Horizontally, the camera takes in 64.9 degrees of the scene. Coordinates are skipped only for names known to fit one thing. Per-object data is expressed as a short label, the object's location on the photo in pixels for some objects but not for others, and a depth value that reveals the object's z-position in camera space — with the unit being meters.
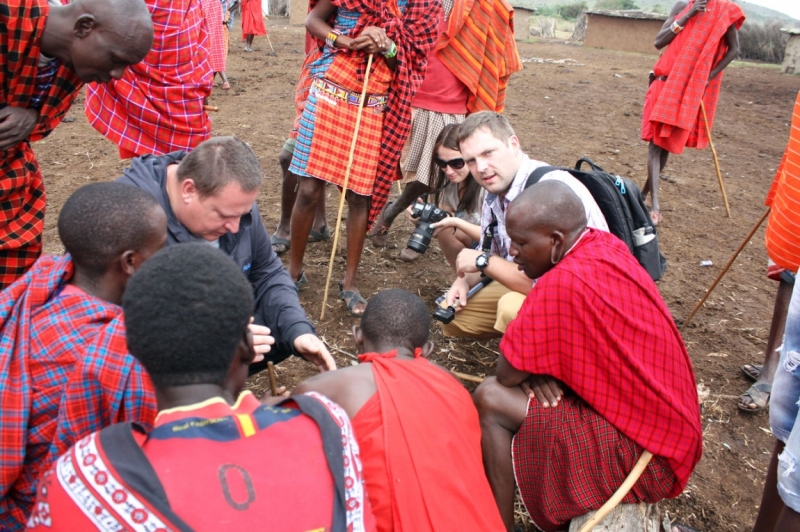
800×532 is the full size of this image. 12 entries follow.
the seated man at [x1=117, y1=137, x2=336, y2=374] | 2.40
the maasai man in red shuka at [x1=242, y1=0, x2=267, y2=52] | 11.96
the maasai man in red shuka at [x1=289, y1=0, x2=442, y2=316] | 3.76
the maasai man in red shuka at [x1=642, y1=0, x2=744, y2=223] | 5.89
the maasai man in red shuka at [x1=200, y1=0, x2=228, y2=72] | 7.86
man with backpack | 3.13
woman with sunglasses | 3.73
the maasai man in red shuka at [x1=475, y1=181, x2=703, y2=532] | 2.22
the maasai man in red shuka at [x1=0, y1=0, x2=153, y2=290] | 2.37
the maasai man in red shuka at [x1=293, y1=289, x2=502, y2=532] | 1.72
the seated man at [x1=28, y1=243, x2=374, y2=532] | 1.18
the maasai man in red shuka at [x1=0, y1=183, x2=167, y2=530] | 1.61
